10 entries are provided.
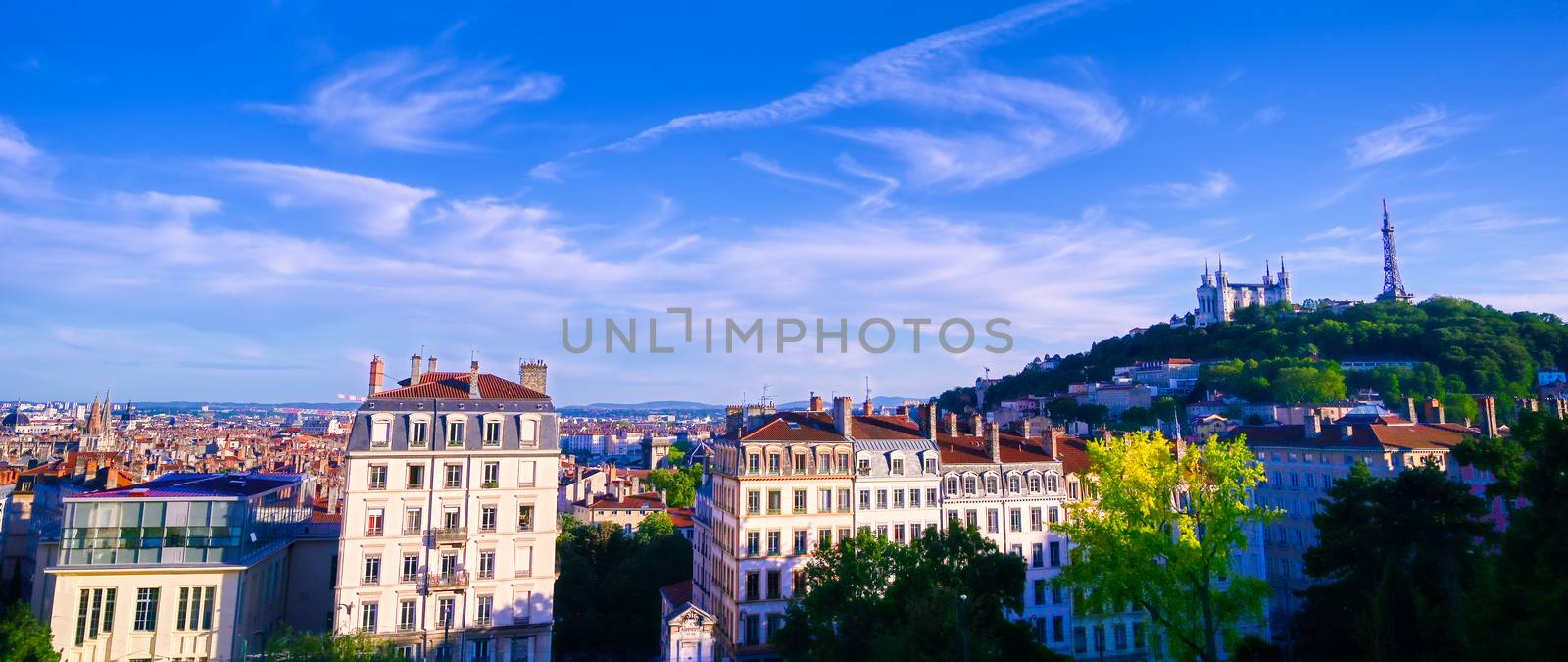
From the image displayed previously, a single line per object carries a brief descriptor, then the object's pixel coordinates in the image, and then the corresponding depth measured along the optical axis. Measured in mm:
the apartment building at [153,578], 34875
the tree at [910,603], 30547
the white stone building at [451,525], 39406
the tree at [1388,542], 40188
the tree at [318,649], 29203
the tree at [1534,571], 21594
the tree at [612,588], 58750
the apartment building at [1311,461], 70812
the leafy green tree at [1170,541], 36500
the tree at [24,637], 30500
